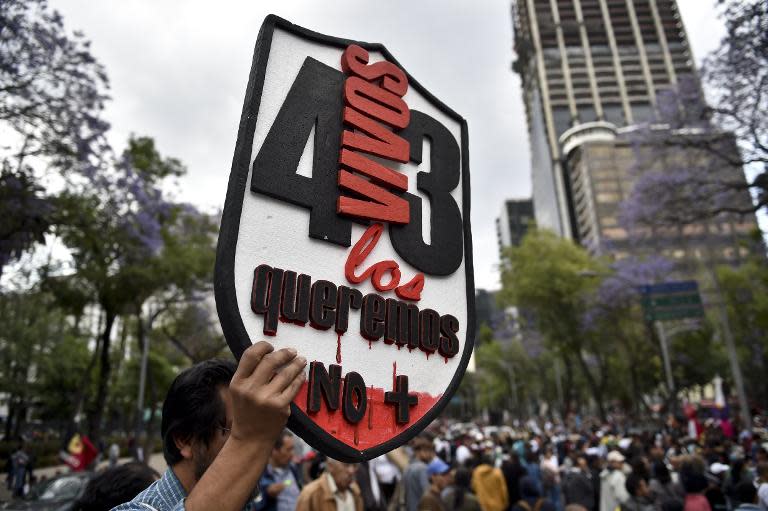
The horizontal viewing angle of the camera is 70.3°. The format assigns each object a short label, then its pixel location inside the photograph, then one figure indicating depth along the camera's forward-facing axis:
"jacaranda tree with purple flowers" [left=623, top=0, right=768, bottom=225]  9.89
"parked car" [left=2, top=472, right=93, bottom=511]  7.94
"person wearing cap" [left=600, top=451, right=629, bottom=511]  6.71
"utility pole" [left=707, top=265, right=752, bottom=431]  14.80
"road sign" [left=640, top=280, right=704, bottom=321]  15.16
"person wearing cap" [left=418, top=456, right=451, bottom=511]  4.62
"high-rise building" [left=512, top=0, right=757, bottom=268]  75.98
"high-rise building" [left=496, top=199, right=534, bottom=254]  106.38
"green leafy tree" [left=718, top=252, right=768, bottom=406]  29.36
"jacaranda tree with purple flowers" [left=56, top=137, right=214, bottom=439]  11.39
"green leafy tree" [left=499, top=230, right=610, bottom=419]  26.30
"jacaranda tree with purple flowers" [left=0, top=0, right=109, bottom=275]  8.01
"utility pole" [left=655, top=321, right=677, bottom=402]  21.22
